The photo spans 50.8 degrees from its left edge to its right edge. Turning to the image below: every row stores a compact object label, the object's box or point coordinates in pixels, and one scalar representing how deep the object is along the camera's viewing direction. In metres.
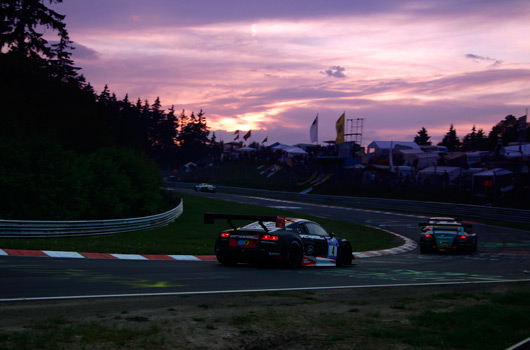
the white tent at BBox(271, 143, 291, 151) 81.50
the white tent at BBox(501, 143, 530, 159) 43.81
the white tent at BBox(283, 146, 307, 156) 80.81
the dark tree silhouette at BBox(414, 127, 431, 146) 129.12
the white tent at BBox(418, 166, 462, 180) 47.08
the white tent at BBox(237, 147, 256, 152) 98.88
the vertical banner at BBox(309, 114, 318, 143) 71.26
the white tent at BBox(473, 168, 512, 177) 39.91
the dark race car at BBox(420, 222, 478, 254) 20.70
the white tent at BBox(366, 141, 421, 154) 66.94
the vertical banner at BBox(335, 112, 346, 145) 63.99
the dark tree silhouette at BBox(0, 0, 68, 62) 38.03
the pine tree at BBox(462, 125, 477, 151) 127.97
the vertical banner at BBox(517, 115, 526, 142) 43.21
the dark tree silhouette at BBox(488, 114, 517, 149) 95.20
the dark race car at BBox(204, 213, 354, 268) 12.38
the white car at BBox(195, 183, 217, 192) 69.50
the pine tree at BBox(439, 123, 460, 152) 140.12
